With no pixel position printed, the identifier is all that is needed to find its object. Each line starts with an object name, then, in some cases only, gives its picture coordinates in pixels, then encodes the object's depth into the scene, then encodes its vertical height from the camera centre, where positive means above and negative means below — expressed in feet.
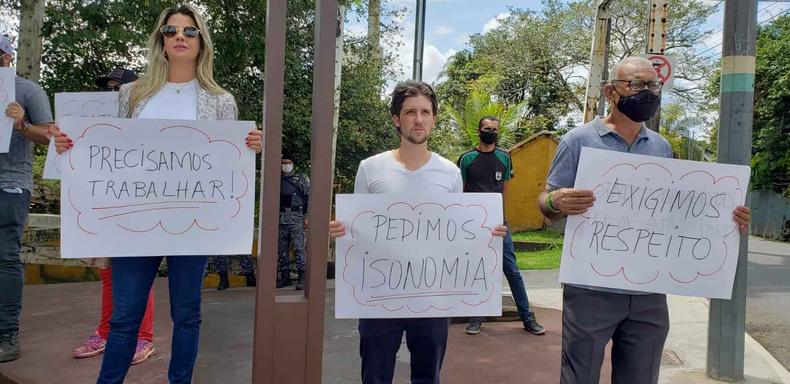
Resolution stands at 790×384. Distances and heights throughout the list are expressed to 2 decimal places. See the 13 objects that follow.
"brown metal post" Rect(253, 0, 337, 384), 8.02 -0.90
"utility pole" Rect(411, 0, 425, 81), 24.49 +6.21
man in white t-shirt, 8.20 -0.13
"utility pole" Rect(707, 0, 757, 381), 12.81 +1.29
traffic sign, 19.15 +4.07
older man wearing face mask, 7.75 -1.57
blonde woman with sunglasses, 8.01 +0.82
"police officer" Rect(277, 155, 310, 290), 24.02 -1.82
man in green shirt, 16.24 +0.13
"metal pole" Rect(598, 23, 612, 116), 29.43 +4.23
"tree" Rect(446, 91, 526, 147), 50.39 +6.10
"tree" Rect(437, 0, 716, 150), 78.54 +18.96
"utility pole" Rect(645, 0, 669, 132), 19.47 +5.45
